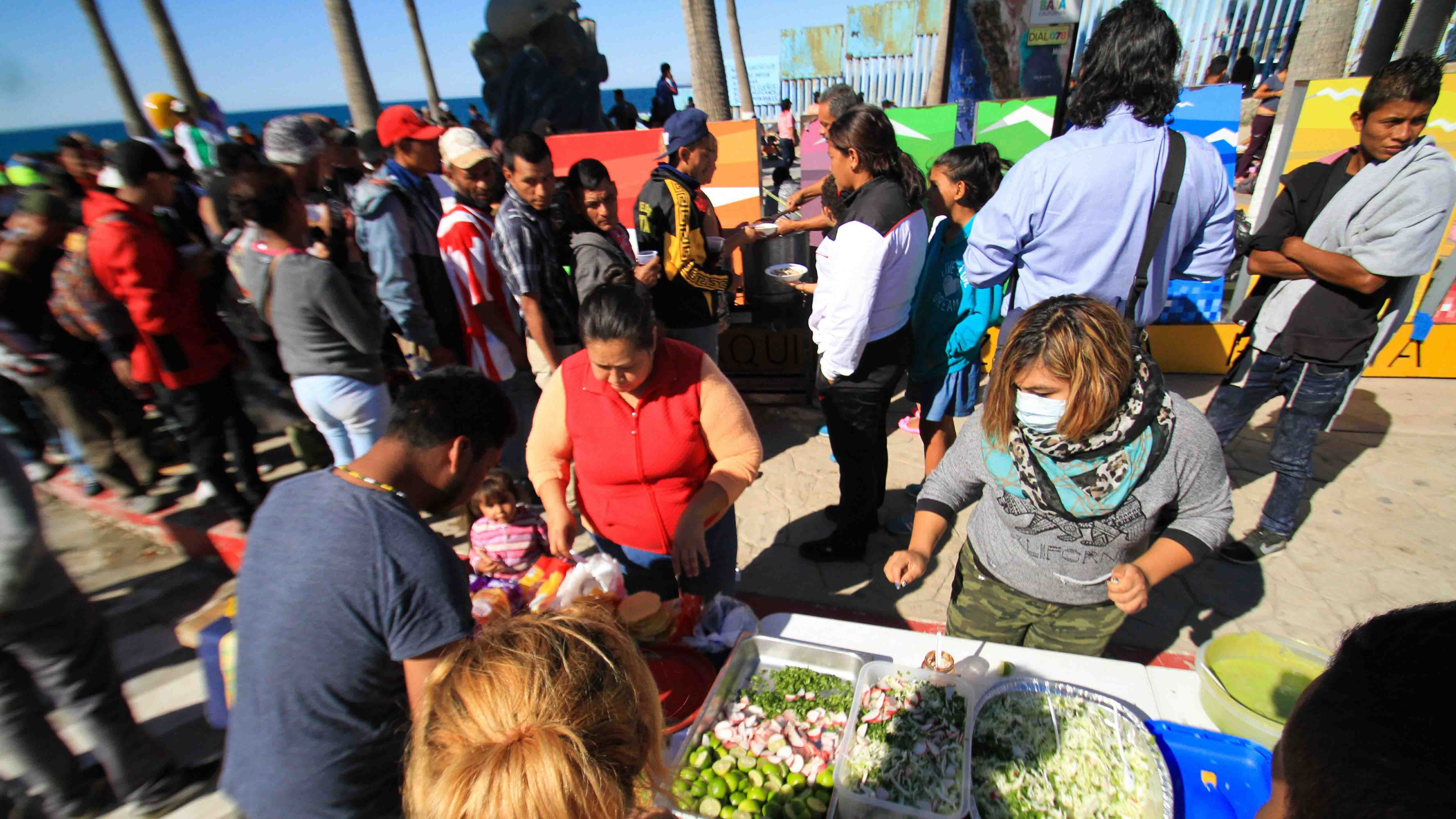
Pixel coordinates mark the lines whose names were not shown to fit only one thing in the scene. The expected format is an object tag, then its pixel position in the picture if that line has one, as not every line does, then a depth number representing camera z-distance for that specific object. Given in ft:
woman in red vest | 6.99
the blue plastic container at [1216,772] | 4.62
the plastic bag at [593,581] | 6.97
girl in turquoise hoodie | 10.82
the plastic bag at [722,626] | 6.30
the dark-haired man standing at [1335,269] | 8.11
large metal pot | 17.74
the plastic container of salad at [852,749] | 4.46
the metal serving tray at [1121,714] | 4.44
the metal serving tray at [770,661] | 5.76
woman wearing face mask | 5.31
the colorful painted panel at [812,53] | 59.72
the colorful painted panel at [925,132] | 21.33
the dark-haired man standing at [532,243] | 10.75
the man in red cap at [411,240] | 11.22
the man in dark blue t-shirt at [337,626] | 4.40
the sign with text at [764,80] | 61.52
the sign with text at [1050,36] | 21.30
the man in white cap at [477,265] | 11.45
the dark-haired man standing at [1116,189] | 7.02
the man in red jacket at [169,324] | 10.77
